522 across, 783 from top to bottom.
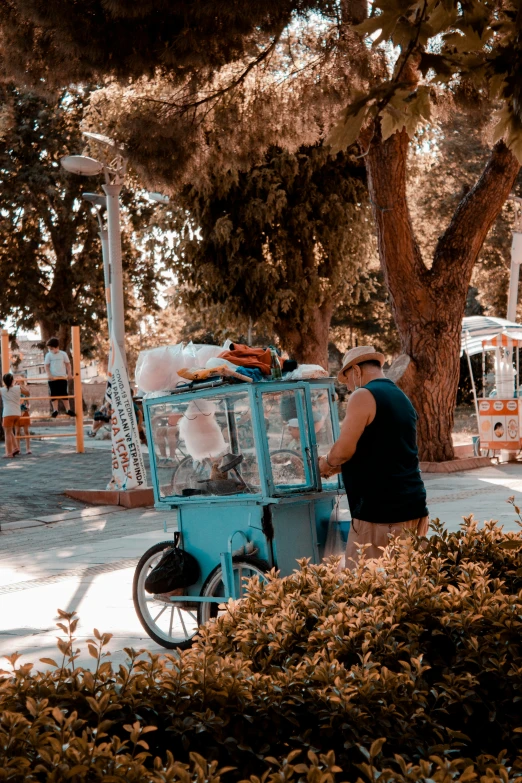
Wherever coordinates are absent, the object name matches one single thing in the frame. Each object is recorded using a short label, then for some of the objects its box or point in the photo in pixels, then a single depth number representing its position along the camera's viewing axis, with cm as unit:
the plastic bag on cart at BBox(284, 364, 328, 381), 607
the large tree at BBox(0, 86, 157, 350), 3416
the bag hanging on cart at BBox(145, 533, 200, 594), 578
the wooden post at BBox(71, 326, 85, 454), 1794
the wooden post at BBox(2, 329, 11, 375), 1829
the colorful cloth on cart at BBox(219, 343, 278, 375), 584
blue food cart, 559
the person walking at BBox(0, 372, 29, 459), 1891
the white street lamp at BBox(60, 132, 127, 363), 1380
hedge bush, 216
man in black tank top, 527
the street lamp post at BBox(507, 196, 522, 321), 2206
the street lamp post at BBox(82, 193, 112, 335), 1416
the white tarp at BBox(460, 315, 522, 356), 1955
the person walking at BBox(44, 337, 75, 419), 2061
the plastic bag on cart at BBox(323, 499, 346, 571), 590
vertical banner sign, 1345
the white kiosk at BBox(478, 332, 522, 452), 1802
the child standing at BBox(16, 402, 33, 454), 1950
